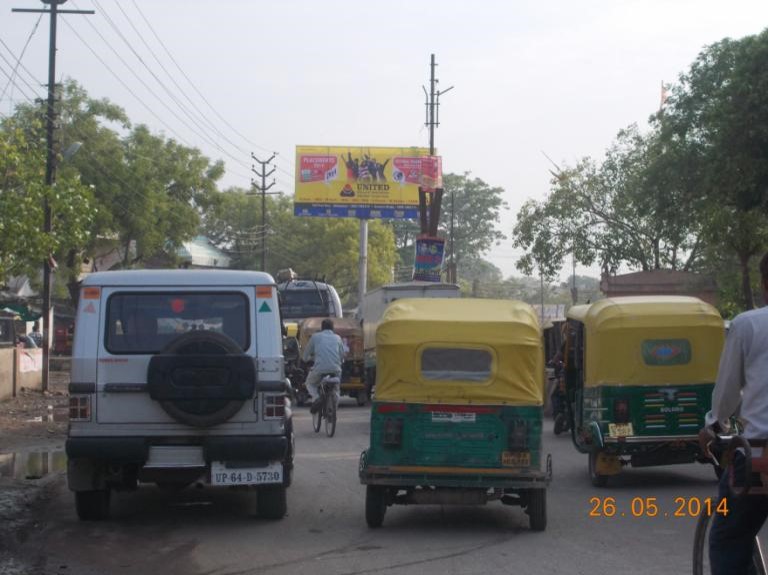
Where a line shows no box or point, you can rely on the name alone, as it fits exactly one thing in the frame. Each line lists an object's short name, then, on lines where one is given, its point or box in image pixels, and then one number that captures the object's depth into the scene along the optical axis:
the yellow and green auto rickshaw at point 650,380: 12.61
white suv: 9.86
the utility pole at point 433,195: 40.09
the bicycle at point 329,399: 18.95
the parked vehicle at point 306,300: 35.94
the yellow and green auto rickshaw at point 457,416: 9.87
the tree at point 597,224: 39.59
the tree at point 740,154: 19.84
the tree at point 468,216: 92.38
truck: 28.81
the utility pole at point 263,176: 61.47
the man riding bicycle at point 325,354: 18.91
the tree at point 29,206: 20.55
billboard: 52.47
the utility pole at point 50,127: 27.98
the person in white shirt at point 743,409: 4.98
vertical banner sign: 36.88
